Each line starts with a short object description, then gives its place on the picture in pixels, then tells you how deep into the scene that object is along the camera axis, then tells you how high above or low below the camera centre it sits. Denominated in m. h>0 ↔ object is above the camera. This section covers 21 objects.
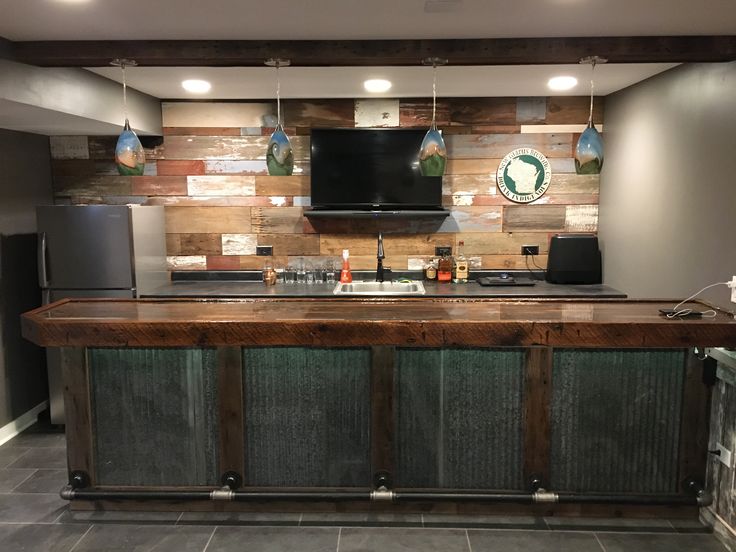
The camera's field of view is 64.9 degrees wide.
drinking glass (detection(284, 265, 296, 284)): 5.10 -0.44
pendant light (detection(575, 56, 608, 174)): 3.17 +0.42
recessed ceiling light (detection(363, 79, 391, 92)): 4.11 +1.02
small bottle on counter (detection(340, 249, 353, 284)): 4.99 -0.40
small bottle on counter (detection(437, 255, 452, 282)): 5.00 -0.39
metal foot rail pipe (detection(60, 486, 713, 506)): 2.84 -1.35
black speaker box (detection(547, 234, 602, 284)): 4.88 -0.31
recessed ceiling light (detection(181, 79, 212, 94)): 4.08 +1.01
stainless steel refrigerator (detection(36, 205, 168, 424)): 4.22 -0.21
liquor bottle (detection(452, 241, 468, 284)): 4.99 -0.39
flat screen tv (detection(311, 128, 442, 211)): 4.80 +0.44
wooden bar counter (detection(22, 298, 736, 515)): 2.79 -0.89
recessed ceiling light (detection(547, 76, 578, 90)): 4.11 +1.03
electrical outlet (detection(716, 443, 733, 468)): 2.69 -1.08
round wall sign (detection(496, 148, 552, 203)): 4.96 +0.42
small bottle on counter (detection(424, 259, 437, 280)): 5.05 -0.40
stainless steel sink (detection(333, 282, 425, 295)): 4.78 -0.53
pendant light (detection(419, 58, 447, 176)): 3.22 +0.40
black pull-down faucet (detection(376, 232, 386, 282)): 4.94 -0.31
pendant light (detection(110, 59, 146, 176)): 3.33 +0.41
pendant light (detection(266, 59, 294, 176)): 3.32 +0.40
